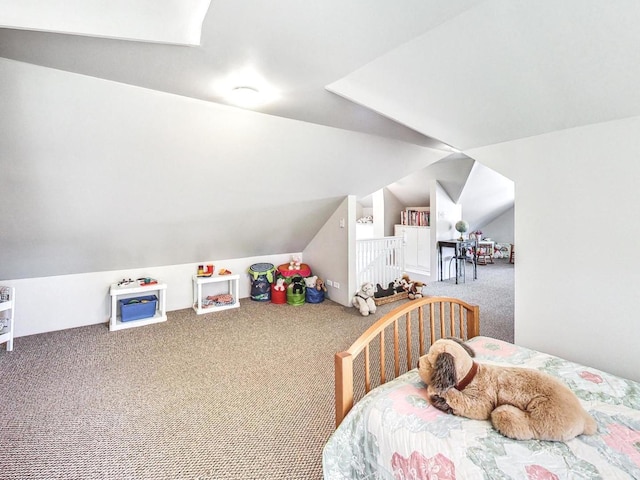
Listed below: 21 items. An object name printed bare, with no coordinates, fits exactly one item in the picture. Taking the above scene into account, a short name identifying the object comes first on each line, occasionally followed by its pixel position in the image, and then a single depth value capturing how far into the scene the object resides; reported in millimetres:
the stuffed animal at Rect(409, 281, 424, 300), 4881
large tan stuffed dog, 1148
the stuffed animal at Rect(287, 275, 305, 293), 4664
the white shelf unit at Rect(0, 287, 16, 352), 3008
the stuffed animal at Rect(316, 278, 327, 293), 4762
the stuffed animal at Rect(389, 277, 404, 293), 5031
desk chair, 5849
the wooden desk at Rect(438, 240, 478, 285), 5735
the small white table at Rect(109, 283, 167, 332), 3645
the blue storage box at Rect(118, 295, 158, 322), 3752
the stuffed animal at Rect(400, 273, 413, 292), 4993
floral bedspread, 1024
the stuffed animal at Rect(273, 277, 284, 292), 4719
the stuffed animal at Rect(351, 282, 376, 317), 4146
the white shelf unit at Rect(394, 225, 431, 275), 6309
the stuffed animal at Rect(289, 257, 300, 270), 4927
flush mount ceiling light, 2152
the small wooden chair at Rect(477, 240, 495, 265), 7689
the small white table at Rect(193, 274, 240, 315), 4223
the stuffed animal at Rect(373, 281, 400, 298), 4791
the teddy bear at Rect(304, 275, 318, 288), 4746
